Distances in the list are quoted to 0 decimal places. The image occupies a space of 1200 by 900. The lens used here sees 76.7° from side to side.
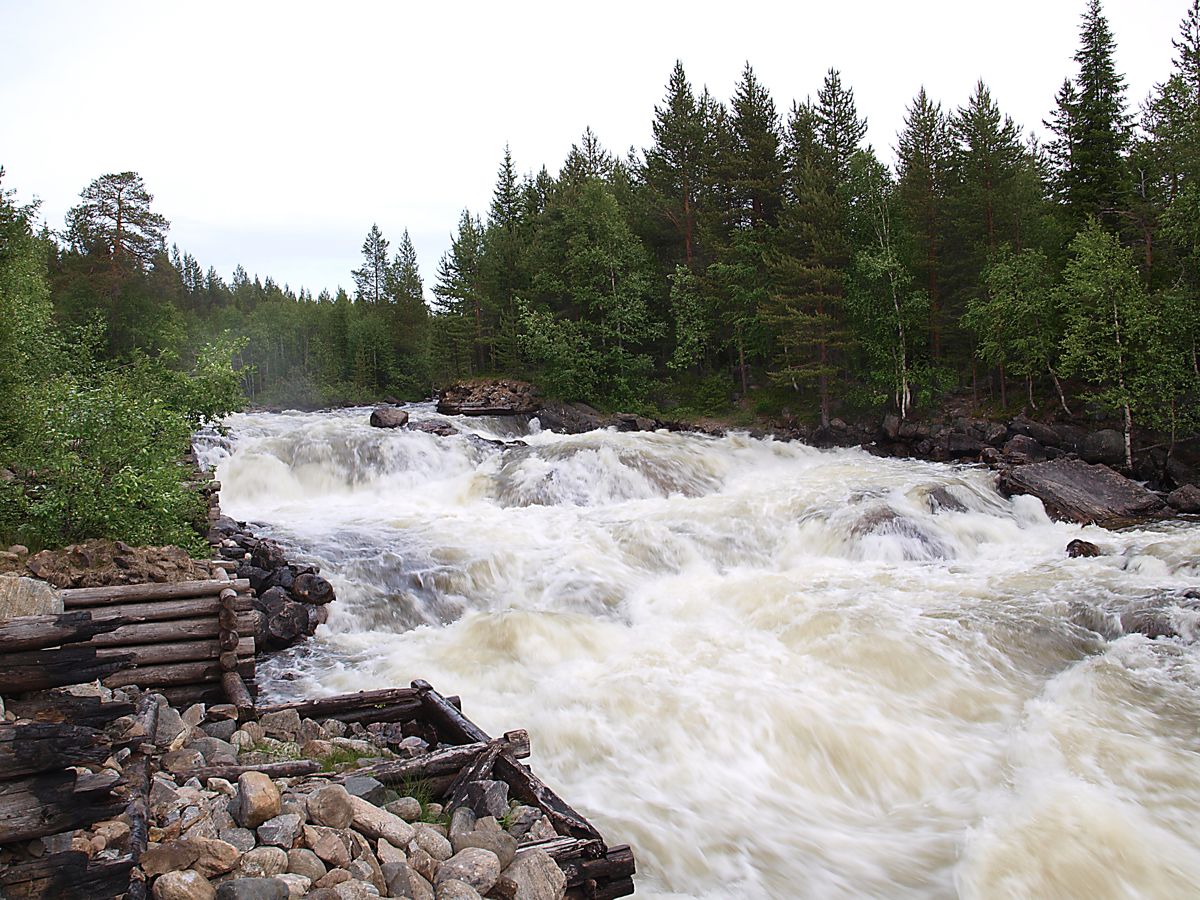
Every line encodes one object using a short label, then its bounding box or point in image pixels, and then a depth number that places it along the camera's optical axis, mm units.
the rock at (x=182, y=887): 3990
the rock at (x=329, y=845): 4562
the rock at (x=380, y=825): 4977
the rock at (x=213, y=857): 4293
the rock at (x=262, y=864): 4324
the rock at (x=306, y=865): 4414
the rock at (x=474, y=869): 4754
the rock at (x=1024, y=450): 24781
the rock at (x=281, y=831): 4625
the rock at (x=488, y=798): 5672
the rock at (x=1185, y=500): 19859
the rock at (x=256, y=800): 4816
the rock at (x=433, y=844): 5008
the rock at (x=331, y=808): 4949
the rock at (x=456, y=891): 4516
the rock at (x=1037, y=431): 26266
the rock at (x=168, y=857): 4172
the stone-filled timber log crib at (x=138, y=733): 3865
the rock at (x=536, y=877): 4855
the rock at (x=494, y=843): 5109
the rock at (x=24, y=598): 5480
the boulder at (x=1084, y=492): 19828
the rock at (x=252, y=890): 4008
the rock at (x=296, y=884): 4176
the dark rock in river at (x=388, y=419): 29156
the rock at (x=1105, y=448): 24156
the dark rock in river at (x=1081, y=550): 16484
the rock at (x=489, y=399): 36656
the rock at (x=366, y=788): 5656
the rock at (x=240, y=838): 4574
